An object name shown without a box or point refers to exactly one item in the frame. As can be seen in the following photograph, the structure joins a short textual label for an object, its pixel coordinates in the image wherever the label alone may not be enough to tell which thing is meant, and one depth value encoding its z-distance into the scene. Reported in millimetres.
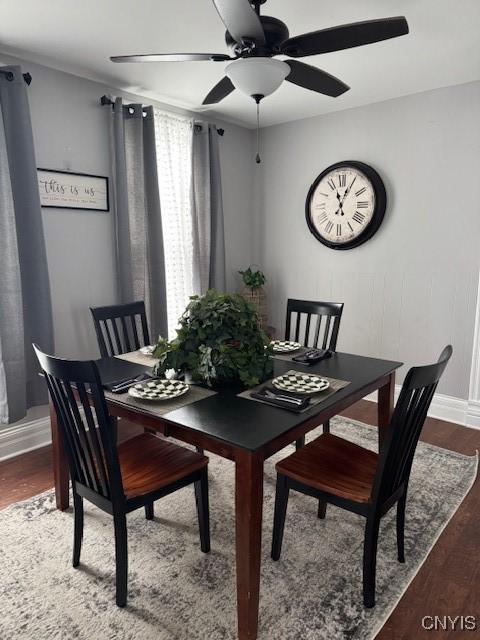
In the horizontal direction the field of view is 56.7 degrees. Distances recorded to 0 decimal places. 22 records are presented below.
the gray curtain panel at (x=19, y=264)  2615
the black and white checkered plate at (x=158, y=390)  1771
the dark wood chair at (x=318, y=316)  2840
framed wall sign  2906
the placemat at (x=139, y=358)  2345
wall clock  3605
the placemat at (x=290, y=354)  2499
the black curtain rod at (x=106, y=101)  3096
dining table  1462
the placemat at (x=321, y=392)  1797
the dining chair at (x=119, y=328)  2703
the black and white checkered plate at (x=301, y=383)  1884
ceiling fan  1597
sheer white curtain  3625
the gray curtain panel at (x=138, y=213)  3219
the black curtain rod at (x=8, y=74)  2545
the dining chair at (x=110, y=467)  1527
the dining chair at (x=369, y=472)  1537
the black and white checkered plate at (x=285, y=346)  2596
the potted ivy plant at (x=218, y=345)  1963
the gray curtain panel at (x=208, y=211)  3811
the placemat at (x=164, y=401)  1703
